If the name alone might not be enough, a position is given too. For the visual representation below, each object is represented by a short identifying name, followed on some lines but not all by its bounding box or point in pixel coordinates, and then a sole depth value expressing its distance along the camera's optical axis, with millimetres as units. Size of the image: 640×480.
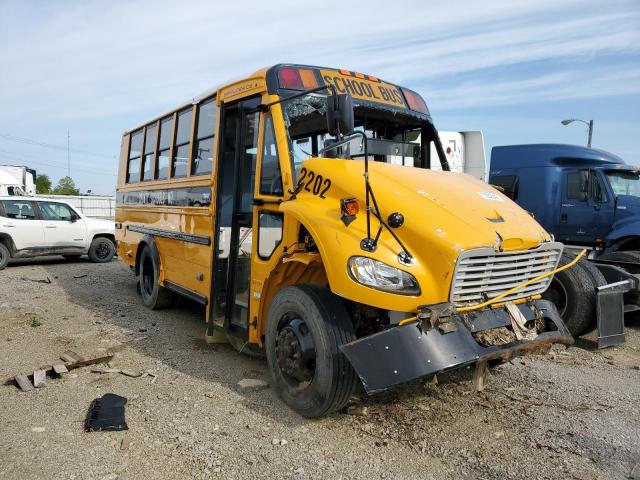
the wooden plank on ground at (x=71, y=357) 5104
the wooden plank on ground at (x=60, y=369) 4727
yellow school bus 3277
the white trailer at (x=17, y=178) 21839
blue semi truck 8773
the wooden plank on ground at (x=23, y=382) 4387
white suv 11930
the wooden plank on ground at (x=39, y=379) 4461
